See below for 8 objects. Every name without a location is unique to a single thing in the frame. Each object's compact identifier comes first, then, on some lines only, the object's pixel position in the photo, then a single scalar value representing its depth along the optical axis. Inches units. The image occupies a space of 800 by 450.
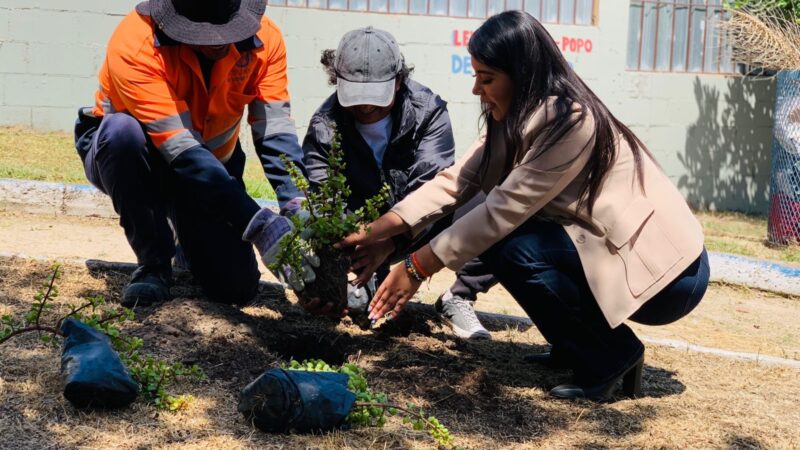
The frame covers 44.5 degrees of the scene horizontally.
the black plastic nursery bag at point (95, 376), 116.3
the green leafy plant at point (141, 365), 123.1
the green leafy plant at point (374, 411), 114.6
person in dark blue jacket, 167.8
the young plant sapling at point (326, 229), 137.3
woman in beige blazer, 128.4
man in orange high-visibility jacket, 153.3
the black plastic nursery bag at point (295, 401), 114.9
